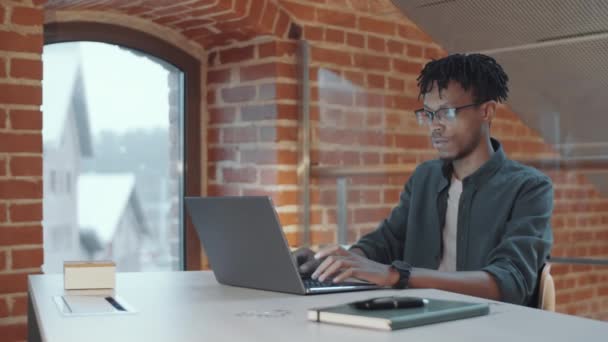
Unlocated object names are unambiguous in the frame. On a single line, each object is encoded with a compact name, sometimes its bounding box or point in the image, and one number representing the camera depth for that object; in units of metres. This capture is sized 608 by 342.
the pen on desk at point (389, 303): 2.25
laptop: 2.52
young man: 2.77
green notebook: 2.18
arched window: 4.00
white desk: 2.14
